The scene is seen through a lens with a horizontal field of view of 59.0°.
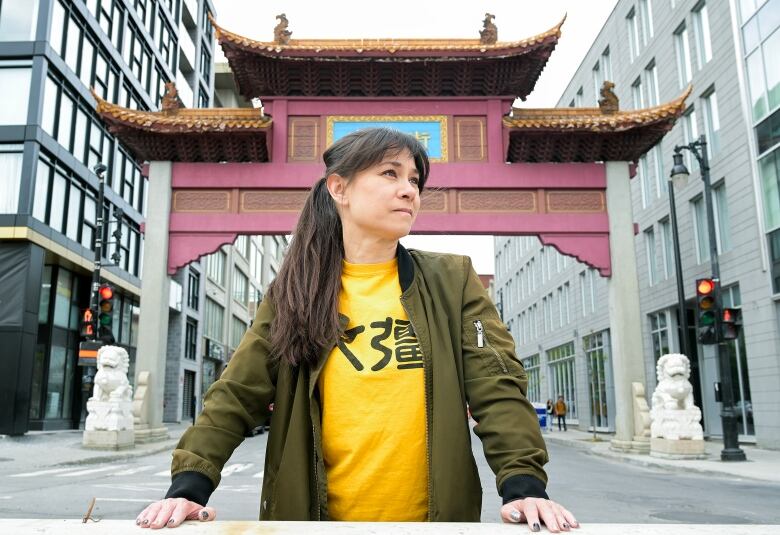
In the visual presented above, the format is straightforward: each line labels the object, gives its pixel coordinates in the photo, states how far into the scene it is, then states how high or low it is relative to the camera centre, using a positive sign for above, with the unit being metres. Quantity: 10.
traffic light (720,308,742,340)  14.38 +1.40
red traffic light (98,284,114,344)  15.91 +2.01
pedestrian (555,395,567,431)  29.09 -0.59
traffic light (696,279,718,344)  14.36 +1.76
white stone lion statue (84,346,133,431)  15.50 +0.04
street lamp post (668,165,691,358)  16.70 +3.04
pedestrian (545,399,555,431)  34.53 -0.82
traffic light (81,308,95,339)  16.16 +1.69
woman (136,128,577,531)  1.99 +0.03
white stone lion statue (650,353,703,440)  14.51 -0.23
